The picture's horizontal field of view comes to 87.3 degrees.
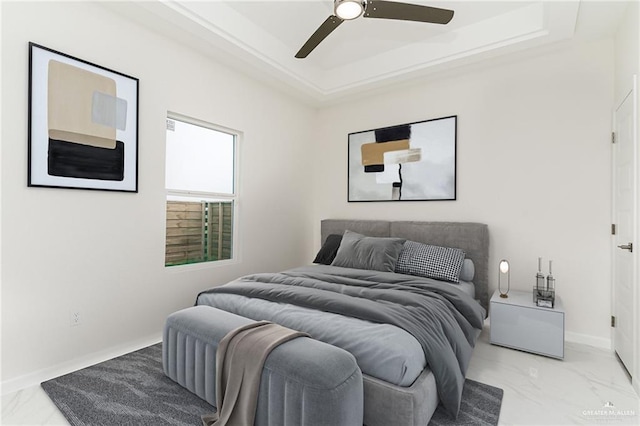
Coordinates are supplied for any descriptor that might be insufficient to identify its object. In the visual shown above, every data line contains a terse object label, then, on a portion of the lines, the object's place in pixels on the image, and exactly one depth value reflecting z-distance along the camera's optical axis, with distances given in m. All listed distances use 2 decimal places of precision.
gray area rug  1.81
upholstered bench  1.38
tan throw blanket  1.55
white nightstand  2.58
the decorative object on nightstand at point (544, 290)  2.70
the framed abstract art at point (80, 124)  2.24
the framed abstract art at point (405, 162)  3.66
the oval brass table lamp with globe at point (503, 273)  3.00
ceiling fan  2.06
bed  1.61
